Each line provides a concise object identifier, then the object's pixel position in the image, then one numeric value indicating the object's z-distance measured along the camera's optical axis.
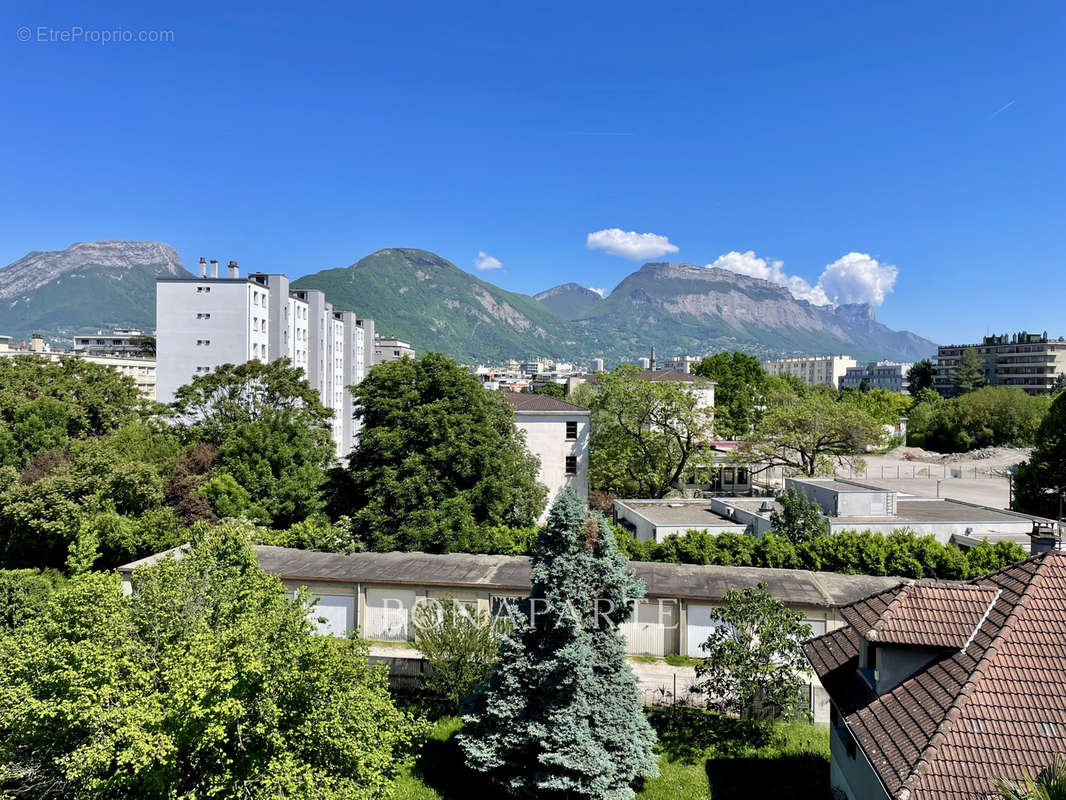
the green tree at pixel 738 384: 62.44
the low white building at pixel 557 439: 35.62
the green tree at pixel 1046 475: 34.94
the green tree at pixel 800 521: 22.11
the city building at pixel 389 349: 103.50
